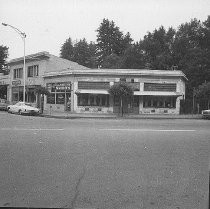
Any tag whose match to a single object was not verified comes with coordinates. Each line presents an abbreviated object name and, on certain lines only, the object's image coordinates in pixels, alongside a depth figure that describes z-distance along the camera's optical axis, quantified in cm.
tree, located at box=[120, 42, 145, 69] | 5206
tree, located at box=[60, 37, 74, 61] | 7502
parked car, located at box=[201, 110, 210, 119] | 2624
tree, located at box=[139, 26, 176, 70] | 4894
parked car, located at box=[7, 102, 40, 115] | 2714
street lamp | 3002
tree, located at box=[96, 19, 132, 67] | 6794
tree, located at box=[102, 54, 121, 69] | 5606
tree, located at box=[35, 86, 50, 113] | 3069
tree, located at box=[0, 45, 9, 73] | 6343
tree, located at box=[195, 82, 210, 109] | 2905
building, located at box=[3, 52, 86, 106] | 3691
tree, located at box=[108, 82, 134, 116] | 2744
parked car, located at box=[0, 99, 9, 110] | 3259
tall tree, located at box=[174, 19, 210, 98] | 4522
